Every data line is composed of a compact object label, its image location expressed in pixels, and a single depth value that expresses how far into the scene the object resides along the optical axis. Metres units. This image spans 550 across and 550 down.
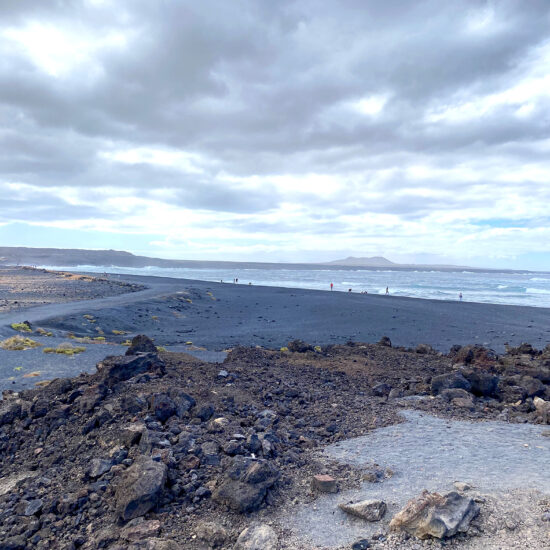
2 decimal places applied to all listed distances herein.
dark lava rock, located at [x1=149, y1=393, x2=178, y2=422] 5.64
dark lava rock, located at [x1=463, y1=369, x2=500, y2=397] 8.26
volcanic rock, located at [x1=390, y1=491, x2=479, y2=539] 3.40
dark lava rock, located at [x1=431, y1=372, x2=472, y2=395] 8.29
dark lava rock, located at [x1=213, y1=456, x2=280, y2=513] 3.99
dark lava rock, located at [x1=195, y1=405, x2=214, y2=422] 5.69
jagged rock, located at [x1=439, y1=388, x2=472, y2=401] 7.80
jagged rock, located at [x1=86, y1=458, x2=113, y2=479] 4.59
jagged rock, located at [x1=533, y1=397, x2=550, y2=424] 6.59
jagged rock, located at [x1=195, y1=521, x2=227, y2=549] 3.61
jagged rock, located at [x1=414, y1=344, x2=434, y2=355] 14.24
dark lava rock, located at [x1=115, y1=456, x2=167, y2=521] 3.95
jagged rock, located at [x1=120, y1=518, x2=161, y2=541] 3.68
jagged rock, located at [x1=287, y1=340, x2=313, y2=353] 14.13
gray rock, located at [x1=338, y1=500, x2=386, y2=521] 3.75
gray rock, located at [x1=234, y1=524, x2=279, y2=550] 3.51
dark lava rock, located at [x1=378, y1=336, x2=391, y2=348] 15.44
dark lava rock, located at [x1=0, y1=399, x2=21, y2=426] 6.28
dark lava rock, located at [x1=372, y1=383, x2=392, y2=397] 8.40
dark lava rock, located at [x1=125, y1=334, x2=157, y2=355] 10.27
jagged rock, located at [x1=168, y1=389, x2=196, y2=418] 5.74
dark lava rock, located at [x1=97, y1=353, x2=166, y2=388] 7.32
